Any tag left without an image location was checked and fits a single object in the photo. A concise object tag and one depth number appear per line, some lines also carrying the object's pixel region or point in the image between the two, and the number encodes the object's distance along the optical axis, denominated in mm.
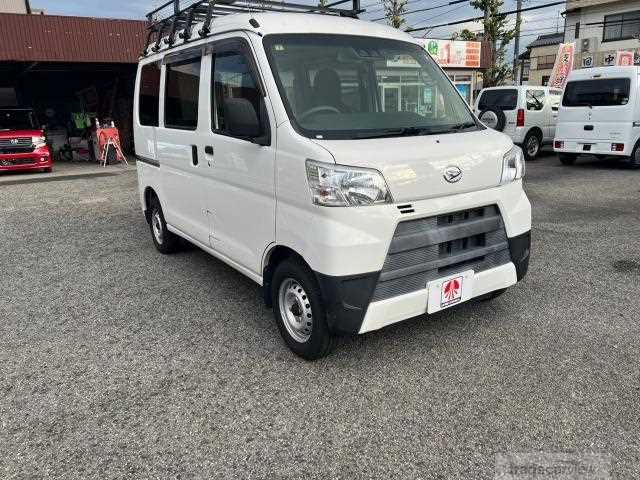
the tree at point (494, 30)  24281
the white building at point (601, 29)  26781
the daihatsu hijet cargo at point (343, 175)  2754
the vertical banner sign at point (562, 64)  18234
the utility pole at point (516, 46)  25905
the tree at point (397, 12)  27578
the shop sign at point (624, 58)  19359
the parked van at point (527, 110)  13047
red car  12922
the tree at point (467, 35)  26800
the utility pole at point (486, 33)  23950
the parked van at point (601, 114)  10711
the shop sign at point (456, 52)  21531
